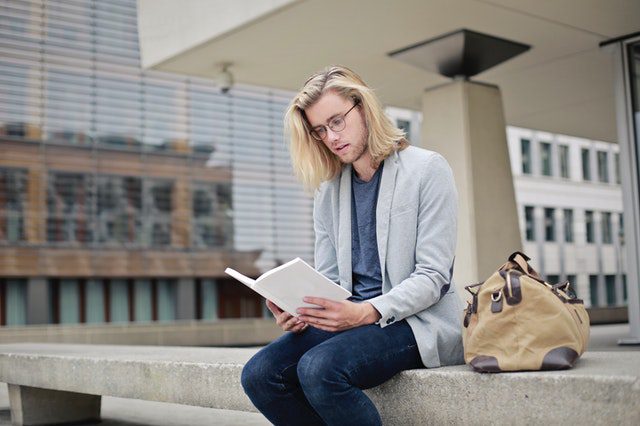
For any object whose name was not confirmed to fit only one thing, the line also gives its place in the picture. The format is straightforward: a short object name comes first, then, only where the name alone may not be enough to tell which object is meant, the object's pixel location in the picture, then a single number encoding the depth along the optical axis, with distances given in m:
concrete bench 3.16
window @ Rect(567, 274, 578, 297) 53.07
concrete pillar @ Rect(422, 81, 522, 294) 12.15
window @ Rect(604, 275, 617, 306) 54.81
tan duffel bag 3.31
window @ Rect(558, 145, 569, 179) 53.44
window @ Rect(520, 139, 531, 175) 51.81
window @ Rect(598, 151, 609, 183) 54.88
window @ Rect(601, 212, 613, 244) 54.88
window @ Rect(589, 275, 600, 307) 54.03
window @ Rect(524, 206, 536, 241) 51.22
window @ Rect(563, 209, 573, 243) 53.59
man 3.54
